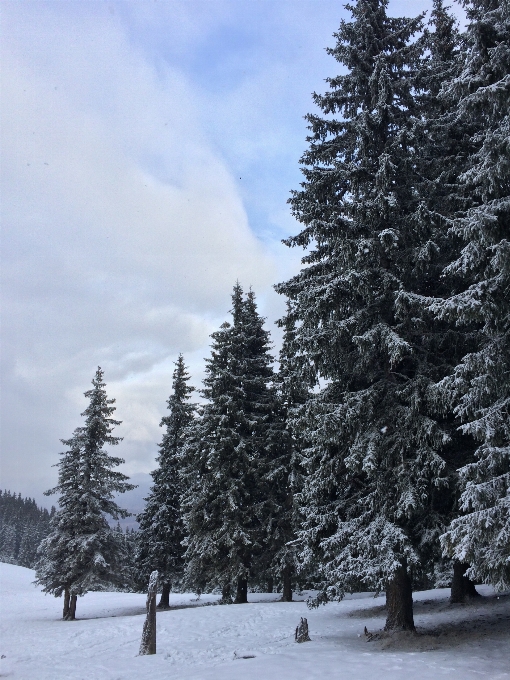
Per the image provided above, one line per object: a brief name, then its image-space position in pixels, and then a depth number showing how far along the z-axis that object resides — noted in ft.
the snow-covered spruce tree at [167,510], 88.58
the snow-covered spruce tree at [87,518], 83.56
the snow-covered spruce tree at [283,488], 73.46
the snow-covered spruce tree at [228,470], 73.46
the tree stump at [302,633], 42.80
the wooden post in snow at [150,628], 44.01
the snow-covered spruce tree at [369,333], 37.68
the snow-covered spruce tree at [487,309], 28.43
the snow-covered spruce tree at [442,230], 38.73
